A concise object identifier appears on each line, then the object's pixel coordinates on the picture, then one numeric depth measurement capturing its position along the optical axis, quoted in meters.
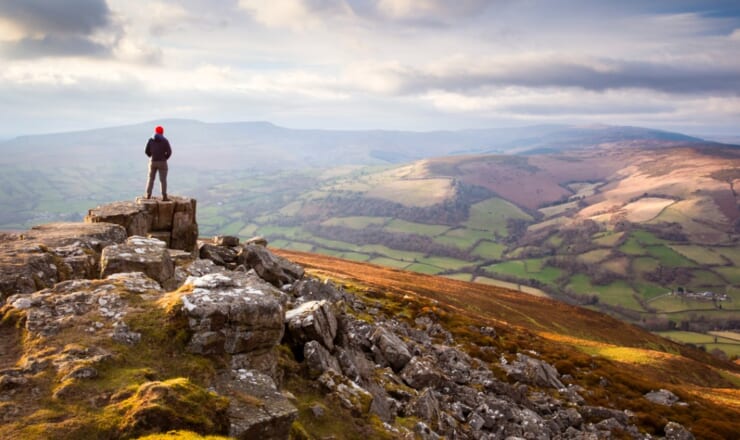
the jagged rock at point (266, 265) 32.97
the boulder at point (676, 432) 30.31
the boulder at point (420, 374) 25.67
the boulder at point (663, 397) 37.44
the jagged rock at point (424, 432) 19.57
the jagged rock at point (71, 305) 14.64
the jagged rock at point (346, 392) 17.78
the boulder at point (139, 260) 19.72
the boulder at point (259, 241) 39.65
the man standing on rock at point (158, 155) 30.14
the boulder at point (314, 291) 31.72
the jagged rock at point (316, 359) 18.77
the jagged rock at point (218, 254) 32.44
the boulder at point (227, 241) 36.47
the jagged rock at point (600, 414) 30.34
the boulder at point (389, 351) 27.25
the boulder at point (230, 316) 15.58
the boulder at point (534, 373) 33.91
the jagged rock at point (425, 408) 21.45
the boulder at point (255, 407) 12.87
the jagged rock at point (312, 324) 20.00
